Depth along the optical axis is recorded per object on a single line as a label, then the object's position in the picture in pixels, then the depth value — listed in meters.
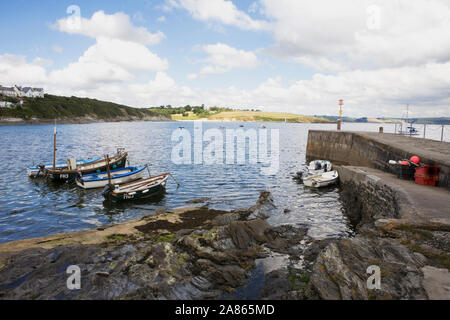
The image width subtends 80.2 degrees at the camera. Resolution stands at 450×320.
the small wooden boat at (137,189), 20.39
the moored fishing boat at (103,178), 25.17
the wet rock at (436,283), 5.59
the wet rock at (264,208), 17.08
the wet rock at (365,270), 6.07
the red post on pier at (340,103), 38.51
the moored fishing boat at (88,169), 27.34
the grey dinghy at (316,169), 29.08
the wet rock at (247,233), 11.89
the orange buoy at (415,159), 15.49
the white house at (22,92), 153.50
